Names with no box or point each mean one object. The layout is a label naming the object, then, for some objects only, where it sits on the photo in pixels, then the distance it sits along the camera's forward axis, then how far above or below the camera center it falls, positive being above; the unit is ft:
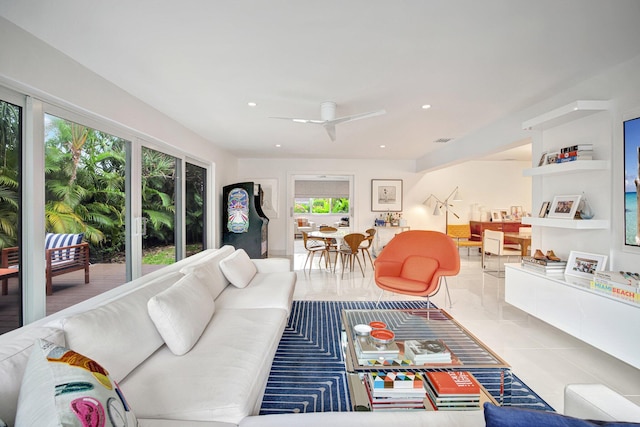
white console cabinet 6.66 -2.65
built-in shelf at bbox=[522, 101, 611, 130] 8.29 +2.95
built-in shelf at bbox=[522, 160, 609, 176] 8.29 +1.33
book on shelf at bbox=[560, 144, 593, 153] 8.72 +1.91
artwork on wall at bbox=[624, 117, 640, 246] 7.48 +0.79
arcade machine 20.01 -0.59
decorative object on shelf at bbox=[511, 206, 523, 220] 24.31 -0.06
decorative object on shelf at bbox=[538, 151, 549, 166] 9.99 +1.79
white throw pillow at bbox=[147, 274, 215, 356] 5.47 -2.09
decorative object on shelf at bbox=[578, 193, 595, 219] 8.87 +0.08
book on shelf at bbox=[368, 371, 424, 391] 4.78 -2.79
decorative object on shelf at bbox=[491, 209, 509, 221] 24.35 -0.31
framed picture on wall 24.32 +1.31
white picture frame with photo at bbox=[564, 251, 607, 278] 8.37 -1.55
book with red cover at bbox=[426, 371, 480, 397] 4.74 -2.85
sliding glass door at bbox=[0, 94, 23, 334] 6.33 -0.07
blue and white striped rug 6.02 -3.91
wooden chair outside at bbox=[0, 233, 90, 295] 6.50 -1.26
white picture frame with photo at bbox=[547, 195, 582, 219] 9.02 +0.15
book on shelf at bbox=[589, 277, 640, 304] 6.76 -1.88
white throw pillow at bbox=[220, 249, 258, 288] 9.63 -2.00
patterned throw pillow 2.45 -1.65
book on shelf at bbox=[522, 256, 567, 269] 9.43 -1.65
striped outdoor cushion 7.41 -0.86
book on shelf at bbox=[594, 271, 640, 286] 6.94 -1.60
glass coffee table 5.43 -2.89
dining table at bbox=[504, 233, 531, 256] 18.13 -1.94
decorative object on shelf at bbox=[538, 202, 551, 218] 10.23 +0.05
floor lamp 24.26 +0.83
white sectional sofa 3.46 -2.51
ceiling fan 10.08 +3.28
